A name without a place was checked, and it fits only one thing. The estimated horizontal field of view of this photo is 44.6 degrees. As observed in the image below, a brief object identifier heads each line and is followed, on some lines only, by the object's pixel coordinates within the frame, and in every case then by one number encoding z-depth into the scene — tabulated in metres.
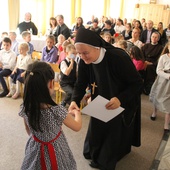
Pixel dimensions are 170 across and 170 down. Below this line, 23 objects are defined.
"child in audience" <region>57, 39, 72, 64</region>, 4.67
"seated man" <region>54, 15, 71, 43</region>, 6.60
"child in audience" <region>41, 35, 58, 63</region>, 4.79
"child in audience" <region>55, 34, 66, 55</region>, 5.48
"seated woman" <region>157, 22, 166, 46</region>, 7.11
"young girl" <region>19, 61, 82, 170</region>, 1.31
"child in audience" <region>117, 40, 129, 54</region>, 4.25
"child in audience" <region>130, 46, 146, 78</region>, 4.52
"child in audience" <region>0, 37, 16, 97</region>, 4.42
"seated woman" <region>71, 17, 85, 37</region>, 7.60
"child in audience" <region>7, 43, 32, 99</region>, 4.27
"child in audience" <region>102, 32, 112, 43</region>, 5.27
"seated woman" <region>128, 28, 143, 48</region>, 5.50
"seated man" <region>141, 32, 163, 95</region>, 4.99
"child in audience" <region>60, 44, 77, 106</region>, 3.69
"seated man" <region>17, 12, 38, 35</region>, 6.98
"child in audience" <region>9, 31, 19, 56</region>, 5.45
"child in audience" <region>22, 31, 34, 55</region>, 5.40
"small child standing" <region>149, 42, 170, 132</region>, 3.29
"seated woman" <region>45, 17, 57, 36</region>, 6.96
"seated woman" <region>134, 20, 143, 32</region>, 7.75
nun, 1.72
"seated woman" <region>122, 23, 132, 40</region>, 7.30
